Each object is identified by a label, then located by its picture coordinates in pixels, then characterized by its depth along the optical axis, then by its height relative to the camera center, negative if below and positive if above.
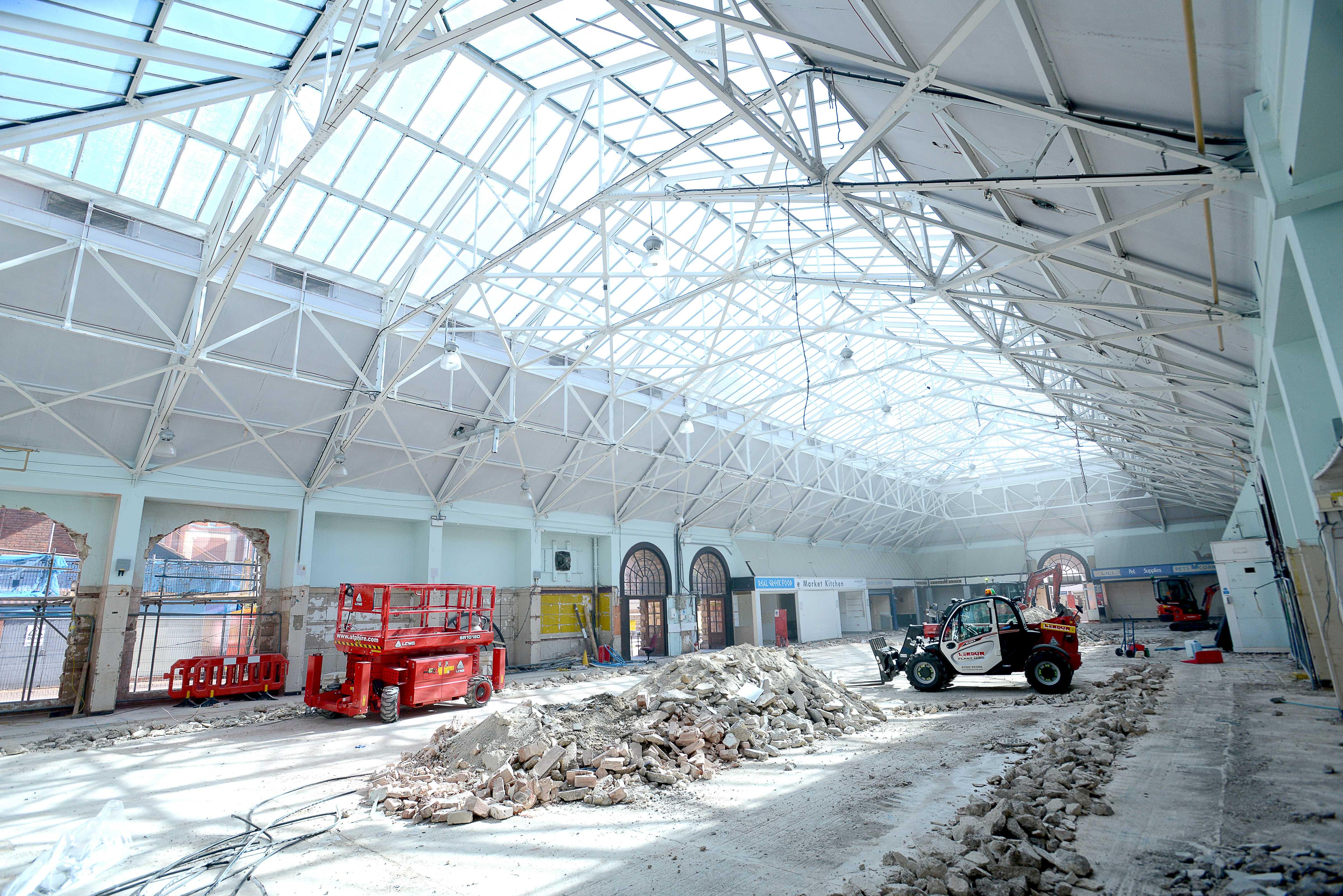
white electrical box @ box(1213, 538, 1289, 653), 19.81 -0.88
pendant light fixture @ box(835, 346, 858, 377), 22.67 +8.47
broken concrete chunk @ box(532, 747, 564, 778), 8.13 -1.94
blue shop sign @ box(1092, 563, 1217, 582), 36.81 +0.10
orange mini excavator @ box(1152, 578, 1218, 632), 31.19 -1.78
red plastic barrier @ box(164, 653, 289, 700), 16.84 -1.45
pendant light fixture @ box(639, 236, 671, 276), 13.24 +6.96
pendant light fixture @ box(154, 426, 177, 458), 15.18 +4.04
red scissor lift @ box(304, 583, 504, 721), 14.32 -1.11
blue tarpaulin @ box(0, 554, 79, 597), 28.31 +2.31
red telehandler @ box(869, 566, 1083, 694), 14.78 -1.54
